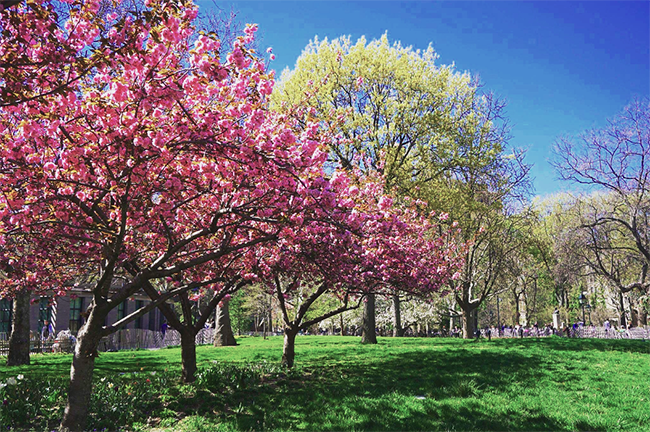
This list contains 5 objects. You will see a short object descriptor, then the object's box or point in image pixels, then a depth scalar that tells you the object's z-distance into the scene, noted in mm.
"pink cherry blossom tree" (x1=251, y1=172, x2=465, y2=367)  7297
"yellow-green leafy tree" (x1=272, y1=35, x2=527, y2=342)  22391
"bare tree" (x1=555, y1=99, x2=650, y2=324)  22516
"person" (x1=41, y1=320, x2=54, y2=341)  27409
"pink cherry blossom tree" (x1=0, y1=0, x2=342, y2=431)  4566
